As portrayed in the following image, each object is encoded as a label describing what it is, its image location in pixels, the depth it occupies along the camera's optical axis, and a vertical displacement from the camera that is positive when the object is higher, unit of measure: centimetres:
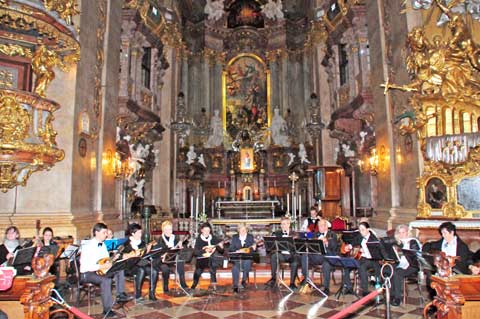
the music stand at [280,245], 694 -95
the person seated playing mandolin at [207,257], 720 -121
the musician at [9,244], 594 -79
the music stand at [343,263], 656 -122
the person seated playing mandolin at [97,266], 561 -106
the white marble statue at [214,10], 2156 +1056
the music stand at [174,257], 661 -116
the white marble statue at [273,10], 2148 +1053
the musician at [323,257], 693 -120
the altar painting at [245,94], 2106 +571
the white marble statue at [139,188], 1470 +25
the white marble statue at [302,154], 1877 +199
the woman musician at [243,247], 722 -103
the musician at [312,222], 908 -71
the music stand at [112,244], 739 -99
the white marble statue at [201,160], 1958 +179
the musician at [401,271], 595 -123
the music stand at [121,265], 544 -105
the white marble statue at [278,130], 2016 +347
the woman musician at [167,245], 705 -95
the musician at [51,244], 625 -83
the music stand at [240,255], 673 -110
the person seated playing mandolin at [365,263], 647 -120
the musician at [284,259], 736 -130
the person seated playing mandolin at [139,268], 641 -132
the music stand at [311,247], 662 -95
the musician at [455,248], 539 -79
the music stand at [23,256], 525 -87
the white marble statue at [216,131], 2044 +342
